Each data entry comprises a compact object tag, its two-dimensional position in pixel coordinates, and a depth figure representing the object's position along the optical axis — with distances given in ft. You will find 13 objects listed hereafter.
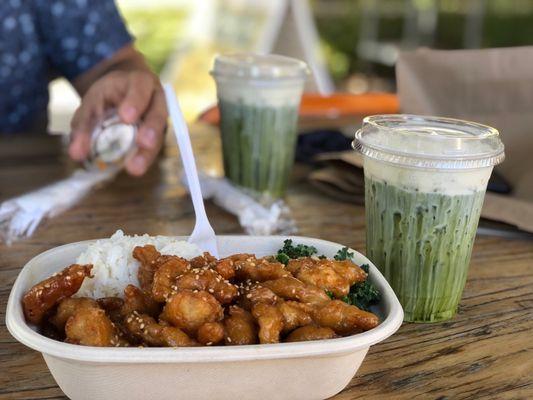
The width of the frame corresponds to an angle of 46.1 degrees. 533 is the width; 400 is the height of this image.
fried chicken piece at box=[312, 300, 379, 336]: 2.62
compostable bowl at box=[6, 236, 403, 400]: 2.31
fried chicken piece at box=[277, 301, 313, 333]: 2.64
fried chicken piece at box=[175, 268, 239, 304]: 2.71
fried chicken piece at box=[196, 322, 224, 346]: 2.50
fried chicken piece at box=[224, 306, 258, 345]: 2.54
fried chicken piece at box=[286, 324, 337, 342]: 2.56
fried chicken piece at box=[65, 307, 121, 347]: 2.45
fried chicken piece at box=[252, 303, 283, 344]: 2.50
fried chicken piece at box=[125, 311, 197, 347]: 2.47
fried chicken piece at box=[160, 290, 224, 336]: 2.56
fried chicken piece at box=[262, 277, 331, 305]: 2.77
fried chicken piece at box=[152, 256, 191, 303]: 2.69
